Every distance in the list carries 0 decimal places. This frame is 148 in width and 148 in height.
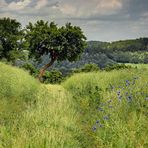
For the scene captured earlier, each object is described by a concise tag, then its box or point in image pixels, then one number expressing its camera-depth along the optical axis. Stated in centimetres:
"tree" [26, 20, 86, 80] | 3429
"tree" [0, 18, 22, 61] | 3397
